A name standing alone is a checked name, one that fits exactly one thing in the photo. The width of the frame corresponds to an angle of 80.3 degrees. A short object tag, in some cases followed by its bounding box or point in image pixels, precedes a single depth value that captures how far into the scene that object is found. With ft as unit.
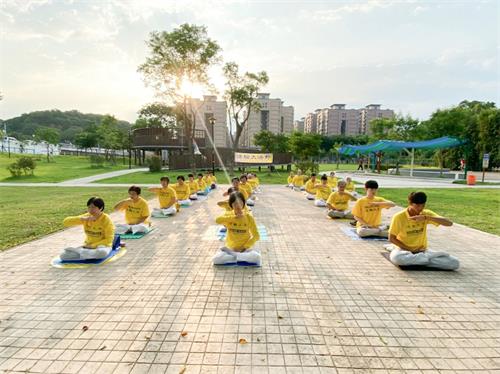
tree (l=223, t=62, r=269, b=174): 113.94
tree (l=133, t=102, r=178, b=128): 200.13
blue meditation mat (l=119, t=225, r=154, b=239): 28.09
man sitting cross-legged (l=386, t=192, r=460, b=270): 19.84
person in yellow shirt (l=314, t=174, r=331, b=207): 45.68
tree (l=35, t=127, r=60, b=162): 182.70
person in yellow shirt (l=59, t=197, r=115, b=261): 20.80
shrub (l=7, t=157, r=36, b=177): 92.32
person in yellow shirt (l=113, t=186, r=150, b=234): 28.81
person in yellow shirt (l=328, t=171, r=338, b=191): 57.21
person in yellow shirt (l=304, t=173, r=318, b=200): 53.42
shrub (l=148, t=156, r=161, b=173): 117.19
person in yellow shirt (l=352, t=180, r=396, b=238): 27.25
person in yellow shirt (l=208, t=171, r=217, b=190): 65.68
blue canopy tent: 108.58
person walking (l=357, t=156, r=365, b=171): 160.10
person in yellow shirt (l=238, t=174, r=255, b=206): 43.20
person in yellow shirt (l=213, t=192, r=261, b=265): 20.51
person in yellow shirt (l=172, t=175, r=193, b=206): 44.74
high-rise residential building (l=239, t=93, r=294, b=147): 292.81
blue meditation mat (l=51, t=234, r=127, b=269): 20.63
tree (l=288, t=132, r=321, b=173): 114.62
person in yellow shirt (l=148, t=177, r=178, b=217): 38.11
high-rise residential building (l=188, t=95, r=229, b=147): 251.60
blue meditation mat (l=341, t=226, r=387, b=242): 28.09
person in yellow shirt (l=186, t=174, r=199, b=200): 50.59
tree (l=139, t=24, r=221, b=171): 90.48
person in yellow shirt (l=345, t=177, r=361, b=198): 51.58
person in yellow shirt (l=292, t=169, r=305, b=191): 67.91
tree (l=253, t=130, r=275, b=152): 142.31
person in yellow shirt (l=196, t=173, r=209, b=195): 56.55
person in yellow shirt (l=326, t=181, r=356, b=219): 36.78
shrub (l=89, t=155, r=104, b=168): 144.77
